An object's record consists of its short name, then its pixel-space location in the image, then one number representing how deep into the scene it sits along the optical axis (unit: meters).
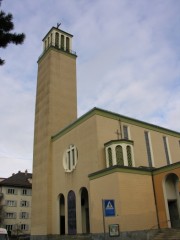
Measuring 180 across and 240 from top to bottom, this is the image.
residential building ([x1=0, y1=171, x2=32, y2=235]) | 49.56
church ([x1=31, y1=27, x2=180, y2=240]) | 21.22
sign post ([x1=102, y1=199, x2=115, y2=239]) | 13.91
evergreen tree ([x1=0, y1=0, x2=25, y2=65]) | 12.48
